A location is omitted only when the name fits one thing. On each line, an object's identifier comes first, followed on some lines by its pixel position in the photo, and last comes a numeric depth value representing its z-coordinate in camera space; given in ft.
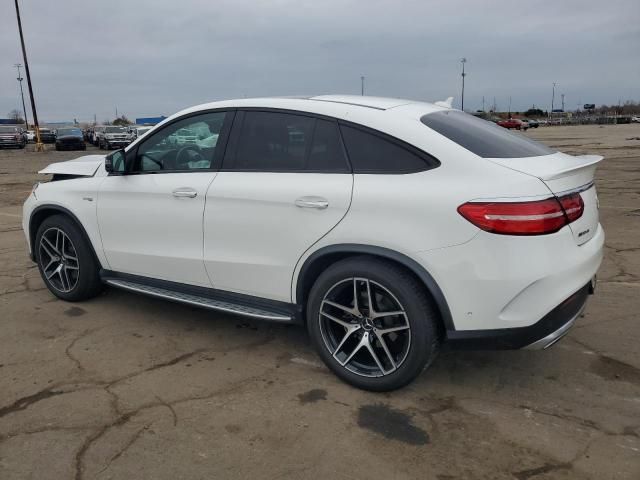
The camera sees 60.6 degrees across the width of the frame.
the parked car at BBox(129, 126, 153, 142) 103.71
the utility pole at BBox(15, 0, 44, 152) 104.53
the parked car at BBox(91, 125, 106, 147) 112.66
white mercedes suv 9.19
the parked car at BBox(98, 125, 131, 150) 102.83
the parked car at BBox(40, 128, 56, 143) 148.36
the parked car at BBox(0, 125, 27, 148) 118.01
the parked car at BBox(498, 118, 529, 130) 188.23
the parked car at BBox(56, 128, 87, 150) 106.32
